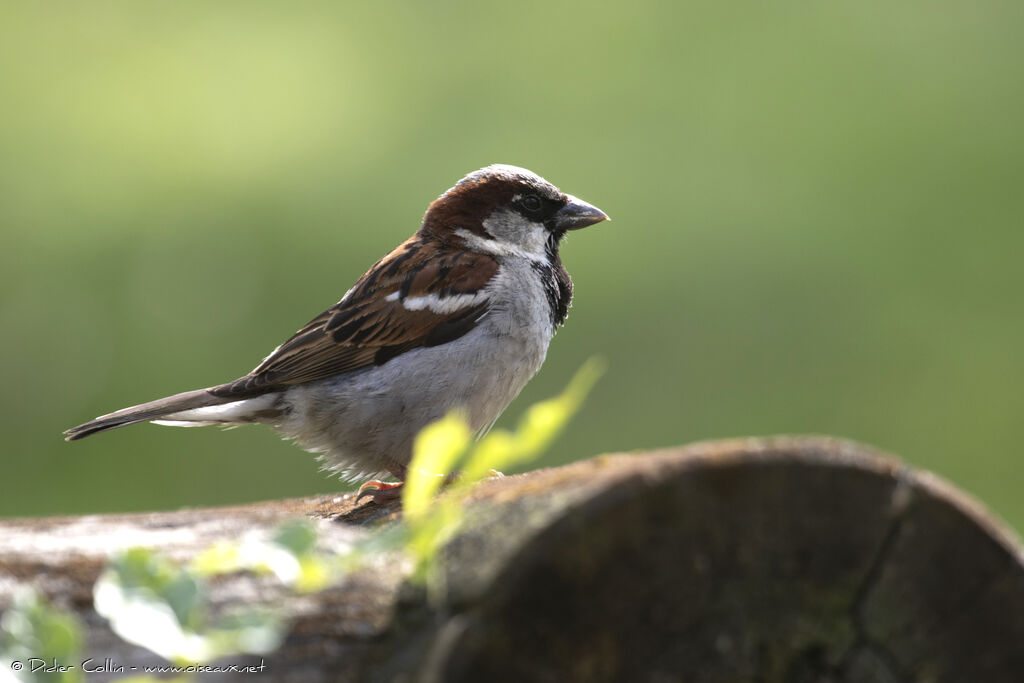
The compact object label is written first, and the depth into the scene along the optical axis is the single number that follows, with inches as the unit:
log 127.7
